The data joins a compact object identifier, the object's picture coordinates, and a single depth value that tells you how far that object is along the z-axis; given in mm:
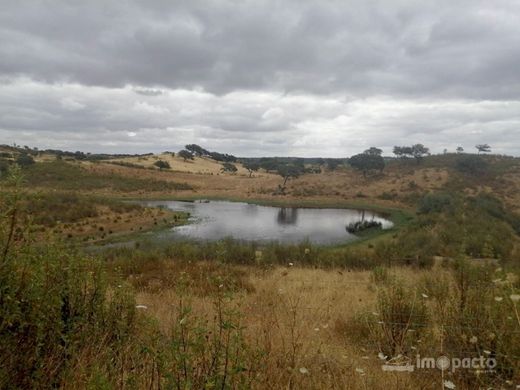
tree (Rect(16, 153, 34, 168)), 56875
